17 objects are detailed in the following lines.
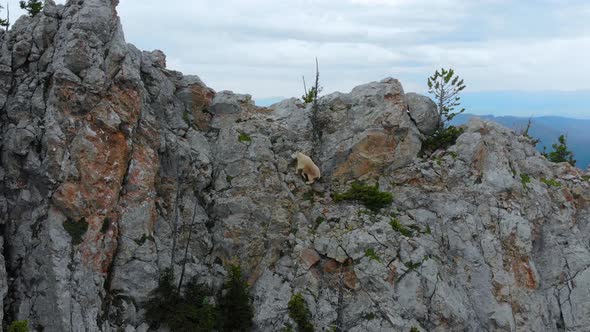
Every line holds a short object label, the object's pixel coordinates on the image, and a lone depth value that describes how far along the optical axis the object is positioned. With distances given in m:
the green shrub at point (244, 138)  27.23
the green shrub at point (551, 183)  28.69
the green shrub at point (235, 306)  21.78
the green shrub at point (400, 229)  24.59
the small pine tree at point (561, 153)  41.90
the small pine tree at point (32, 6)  24.94
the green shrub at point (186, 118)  27.20
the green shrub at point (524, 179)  27.57
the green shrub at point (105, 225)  20.48
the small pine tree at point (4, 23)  25.34
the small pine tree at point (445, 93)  30.22
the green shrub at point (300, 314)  21.75
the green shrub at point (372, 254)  23.22
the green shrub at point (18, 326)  17.24
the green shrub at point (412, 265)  23.19
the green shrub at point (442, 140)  28.94
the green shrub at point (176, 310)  20.69
